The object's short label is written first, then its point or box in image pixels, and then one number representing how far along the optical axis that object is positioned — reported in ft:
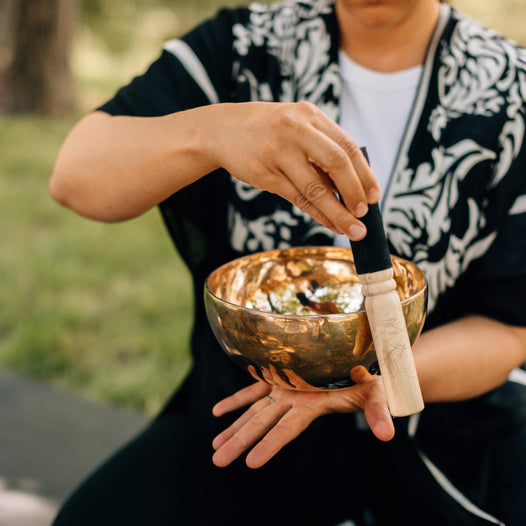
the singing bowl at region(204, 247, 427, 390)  2.10
